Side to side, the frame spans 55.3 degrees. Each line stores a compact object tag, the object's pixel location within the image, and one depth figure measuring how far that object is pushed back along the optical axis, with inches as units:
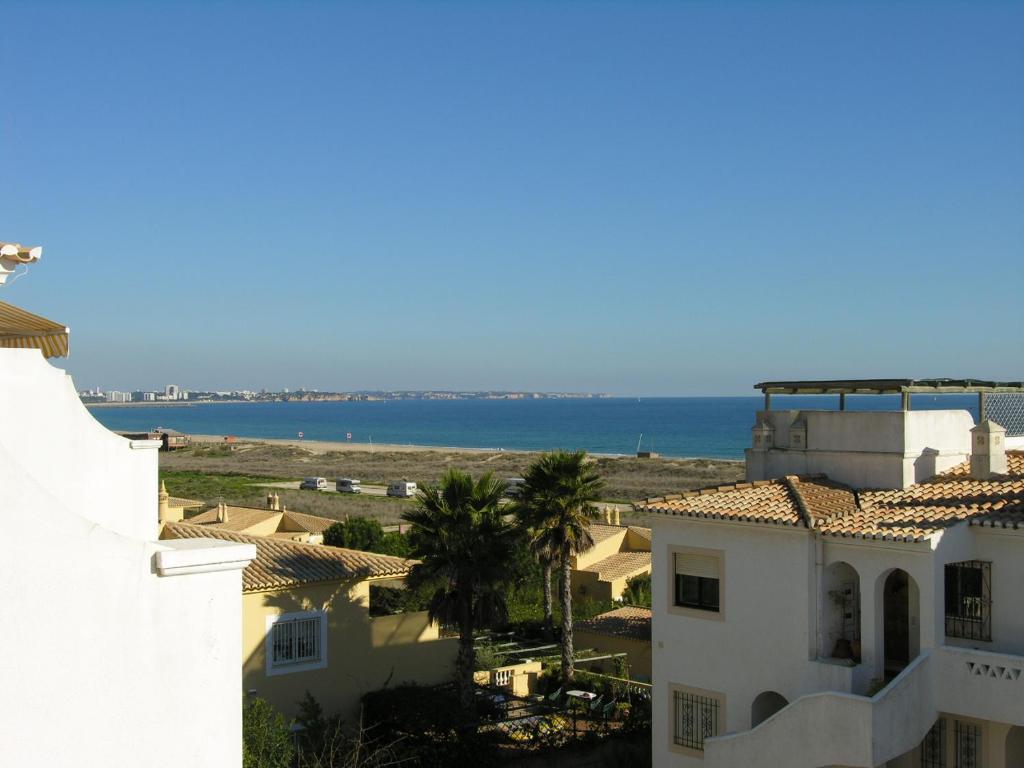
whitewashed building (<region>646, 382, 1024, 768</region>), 593.3
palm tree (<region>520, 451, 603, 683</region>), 1096.2
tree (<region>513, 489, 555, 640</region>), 1090.7
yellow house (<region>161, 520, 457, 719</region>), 808.3
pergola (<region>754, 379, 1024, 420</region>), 722.2
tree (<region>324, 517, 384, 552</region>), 1526.8
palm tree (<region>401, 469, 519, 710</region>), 882.8
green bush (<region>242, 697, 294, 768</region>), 611.3
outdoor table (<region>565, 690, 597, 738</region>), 949.8
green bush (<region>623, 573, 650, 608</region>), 1376.7
